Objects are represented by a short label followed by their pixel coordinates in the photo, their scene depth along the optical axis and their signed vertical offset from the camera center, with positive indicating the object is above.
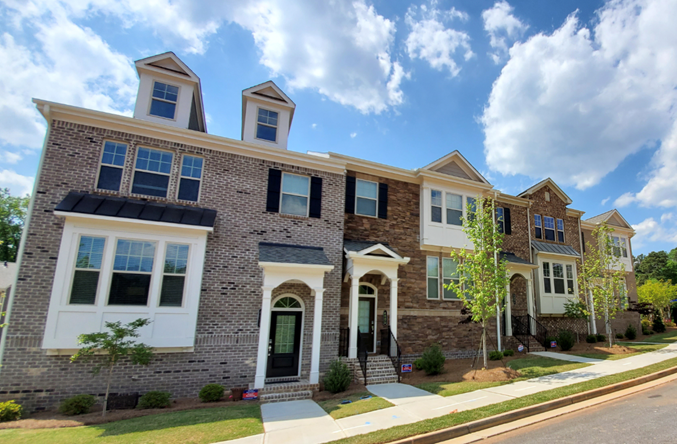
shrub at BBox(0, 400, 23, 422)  7.72 -3.06
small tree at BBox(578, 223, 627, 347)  15.23 +1.05
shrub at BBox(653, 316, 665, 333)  23.16 -1.41
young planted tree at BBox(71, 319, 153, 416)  8.14 -1.64
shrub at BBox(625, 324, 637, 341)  20.00 -1.68
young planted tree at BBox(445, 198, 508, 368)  11.05 +0.90
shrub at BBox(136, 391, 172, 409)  8.66 -2.99
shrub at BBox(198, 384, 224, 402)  9.23 -2.90
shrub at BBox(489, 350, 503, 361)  13.36 -2.25
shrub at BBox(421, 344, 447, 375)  11.35 -2.20
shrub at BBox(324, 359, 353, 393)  9.89 -2.54
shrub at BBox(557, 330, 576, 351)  15.27 -1.77
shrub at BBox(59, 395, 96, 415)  8.15 -3.01
